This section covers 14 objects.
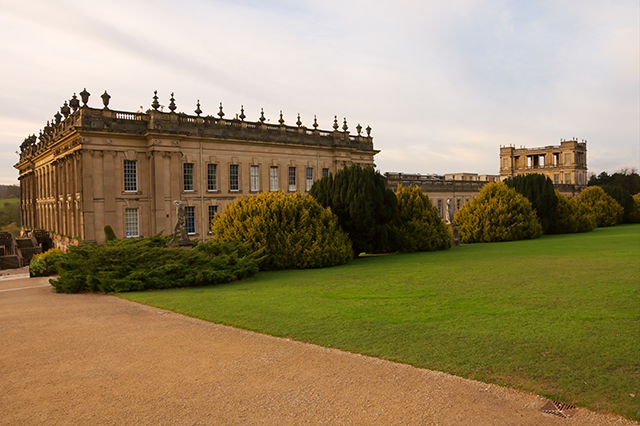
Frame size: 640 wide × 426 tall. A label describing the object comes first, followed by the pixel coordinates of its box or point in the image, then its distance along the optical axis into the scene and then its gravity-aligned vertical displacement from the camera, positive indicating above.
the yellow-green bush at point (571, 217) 37.91 -1.19
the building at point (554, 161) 91.50 +8.52
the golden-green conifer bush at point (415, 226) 25.25 -1.00
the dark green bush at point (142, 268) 14.21 -1.71
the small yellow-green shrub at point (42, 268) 20.84 -2.25
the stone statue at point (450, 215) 31.39 -0.60
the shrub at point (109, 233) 30.97 -1.17
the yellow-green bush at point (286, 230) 19.05 -0.81
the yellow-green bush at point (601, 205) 45.91 -0.29
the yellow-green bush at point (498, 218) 31.58 -0.87
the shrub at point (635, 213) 50.91 -1.31
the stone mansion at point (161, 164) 35.31 +4.16
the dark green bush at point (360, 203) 22.34 +0.29
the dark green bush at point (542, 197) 36.56 +0.54
